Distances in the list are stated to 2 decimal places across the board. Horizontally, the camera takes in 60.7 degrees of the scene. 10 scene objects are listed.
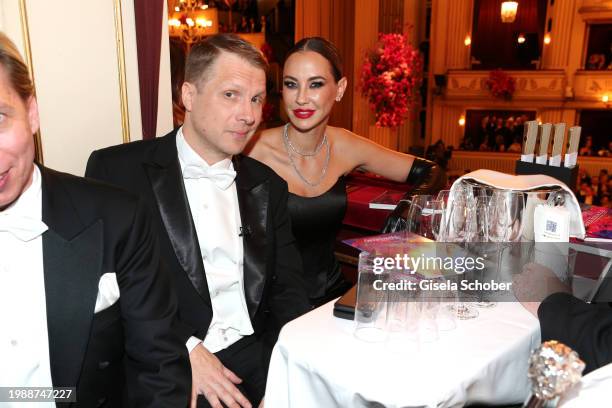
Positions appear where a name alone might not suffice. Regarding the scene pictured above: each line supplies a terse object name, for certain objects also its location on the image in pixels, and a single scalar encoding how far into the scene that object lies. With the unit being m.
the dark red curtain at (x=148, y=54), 2.55
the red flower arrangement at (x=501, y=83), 12.49
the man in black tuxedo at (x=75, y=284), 1.31
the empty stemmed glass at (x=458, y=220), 1.76
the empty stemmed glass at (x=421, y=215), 1.82
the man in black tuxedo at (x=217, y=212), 1.96
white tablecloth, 1.27
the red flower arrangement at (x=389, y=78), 6.02
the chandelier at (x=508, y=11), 11.69
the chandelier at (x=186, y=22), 7.30
